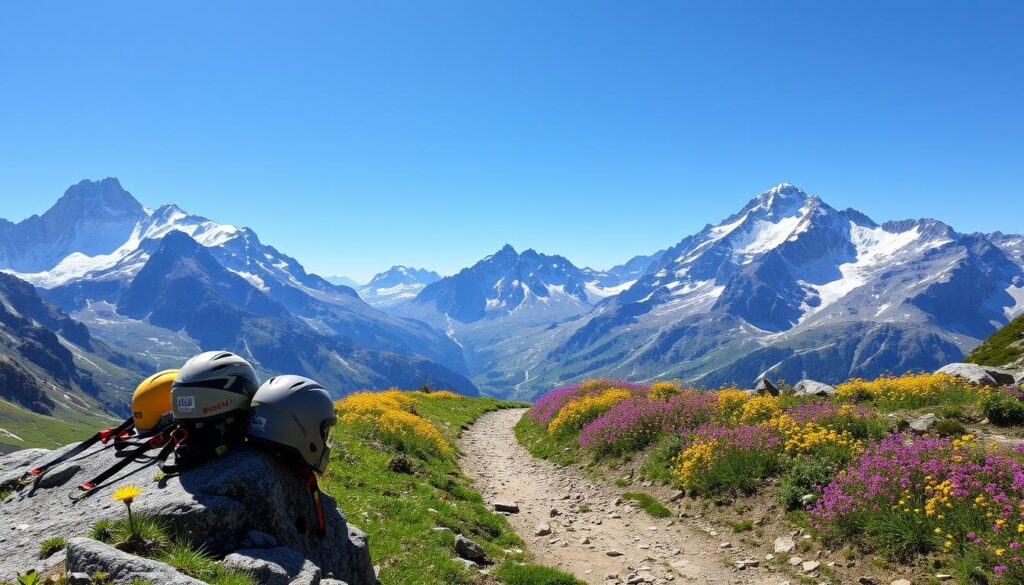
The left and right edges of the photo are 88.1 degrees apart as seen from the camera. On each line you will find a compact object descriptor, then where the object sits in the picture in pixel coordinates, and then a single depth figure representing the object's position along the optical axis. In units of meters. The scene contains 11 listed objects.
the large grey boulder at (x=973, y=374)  19.81
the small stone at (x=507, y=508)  18.47
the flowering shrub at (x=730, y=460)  16.14
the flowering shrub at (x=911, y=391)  18.62
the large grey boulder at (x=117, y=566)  5.05
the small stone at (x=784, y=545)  12.72
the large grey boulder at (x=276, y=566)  5.95
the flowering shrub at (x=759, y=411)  19.92
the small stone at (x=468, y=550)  12.89
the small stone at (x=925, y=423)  15.43
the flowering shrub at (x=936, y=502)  9.44
